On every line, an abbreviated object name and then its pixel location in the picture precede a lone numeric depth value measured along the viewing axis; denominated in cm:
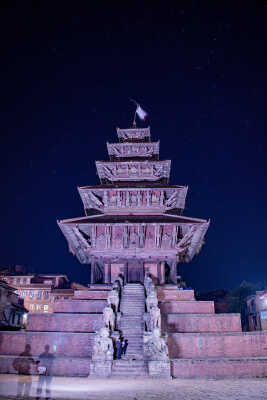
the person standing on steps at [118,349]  1503
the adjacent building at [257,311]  3888
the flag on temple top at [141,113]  3559
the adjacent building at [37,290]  5784
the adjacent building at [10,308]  3934
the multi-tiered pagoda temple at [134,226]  2558
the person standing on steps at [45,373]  1073
